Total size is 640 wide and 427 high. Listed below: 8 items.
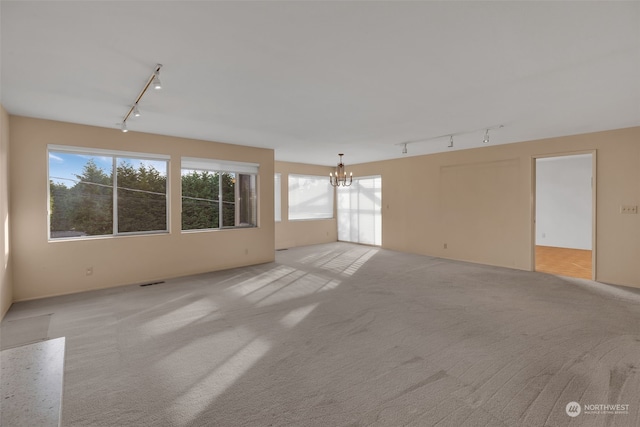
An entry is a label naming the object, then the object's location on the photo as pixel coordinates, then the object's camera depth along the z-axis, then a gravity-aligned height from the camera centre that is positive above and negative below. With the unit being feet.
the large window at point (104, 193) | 14.52 +0.90
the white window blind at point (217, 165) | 18.38 +2.92
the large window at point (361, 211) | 29.58 -0.25
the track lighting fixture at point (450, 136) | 15.64 +4.27
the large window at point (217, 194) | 18.53 +1.02
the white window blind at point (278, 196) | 27.96 +1.23
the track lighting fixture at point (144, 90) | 8.70 +4.10
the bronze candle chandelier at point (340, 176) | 30.27 +3.43
